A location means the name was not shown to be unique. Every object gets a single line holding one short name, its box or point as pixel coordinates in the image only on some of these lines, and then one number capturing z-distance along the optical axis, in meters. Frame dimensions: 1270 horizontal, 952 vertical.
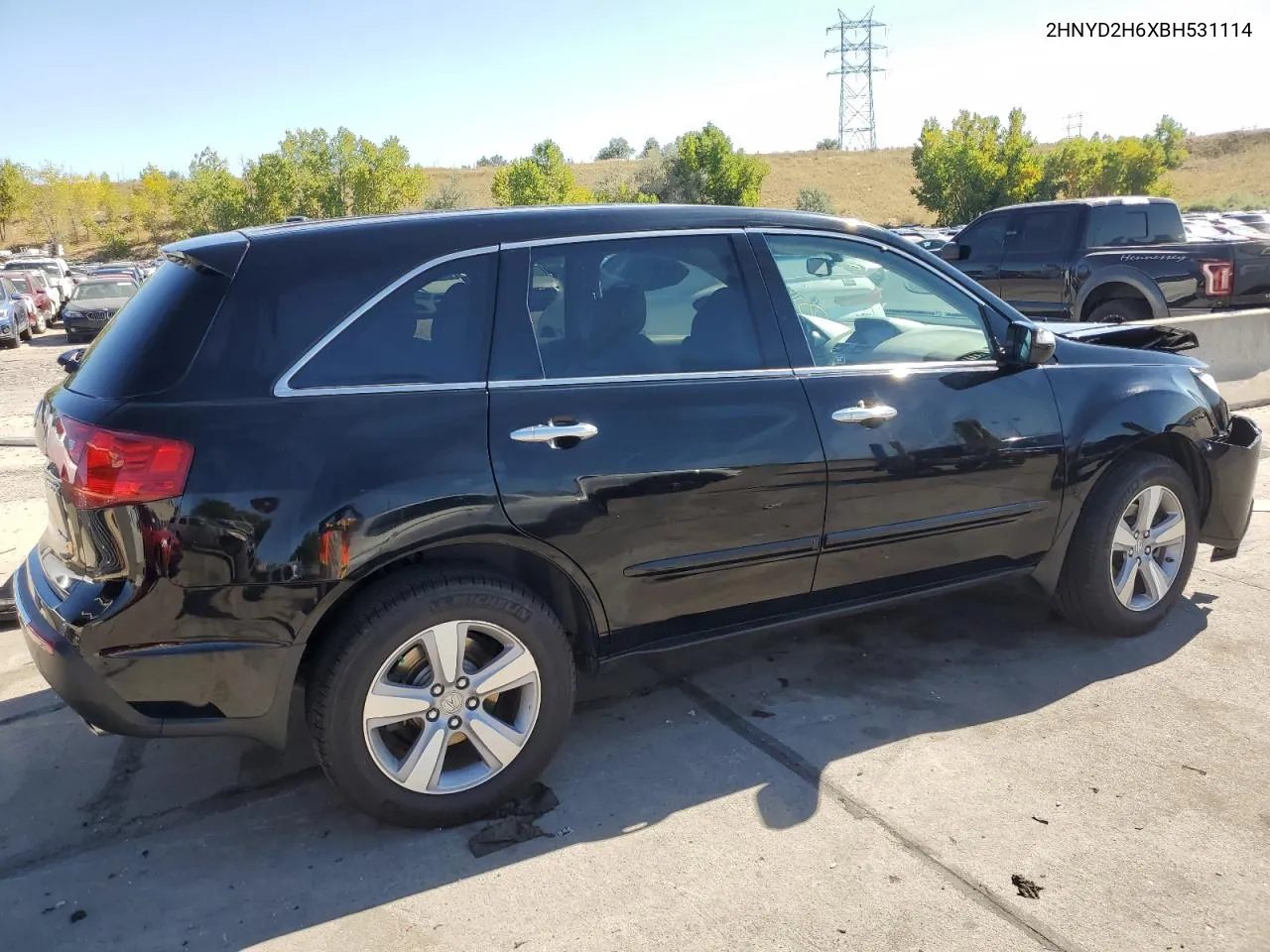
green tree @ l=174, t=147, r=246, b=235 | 58.94
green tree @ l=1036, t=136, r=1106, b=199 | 61.47
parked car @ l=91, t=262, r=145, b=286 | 27.38
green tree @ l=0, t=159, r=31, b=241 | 70.00
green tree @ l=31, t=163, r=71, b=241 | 75.00
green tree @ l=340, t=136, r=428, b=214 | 56.41
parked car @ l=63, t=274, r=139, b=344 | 23.89
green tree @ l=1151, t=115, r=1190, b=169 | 84.31
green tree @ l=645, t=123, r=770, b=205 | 56.06
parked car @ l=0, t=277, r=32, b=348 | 22.16
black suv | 2.88
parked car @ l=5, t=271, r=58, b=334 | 26.42
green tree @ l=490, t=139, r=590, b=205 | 52.56
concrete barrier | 9.38
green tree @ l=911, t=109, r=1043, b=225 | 57.97
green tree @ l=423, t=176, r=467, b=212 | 64.19
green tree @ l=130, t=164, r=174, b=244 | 74.88
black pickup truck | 10.95
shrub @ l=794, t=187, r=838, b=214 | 68.81
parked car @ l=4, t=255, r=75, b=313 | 31.34
